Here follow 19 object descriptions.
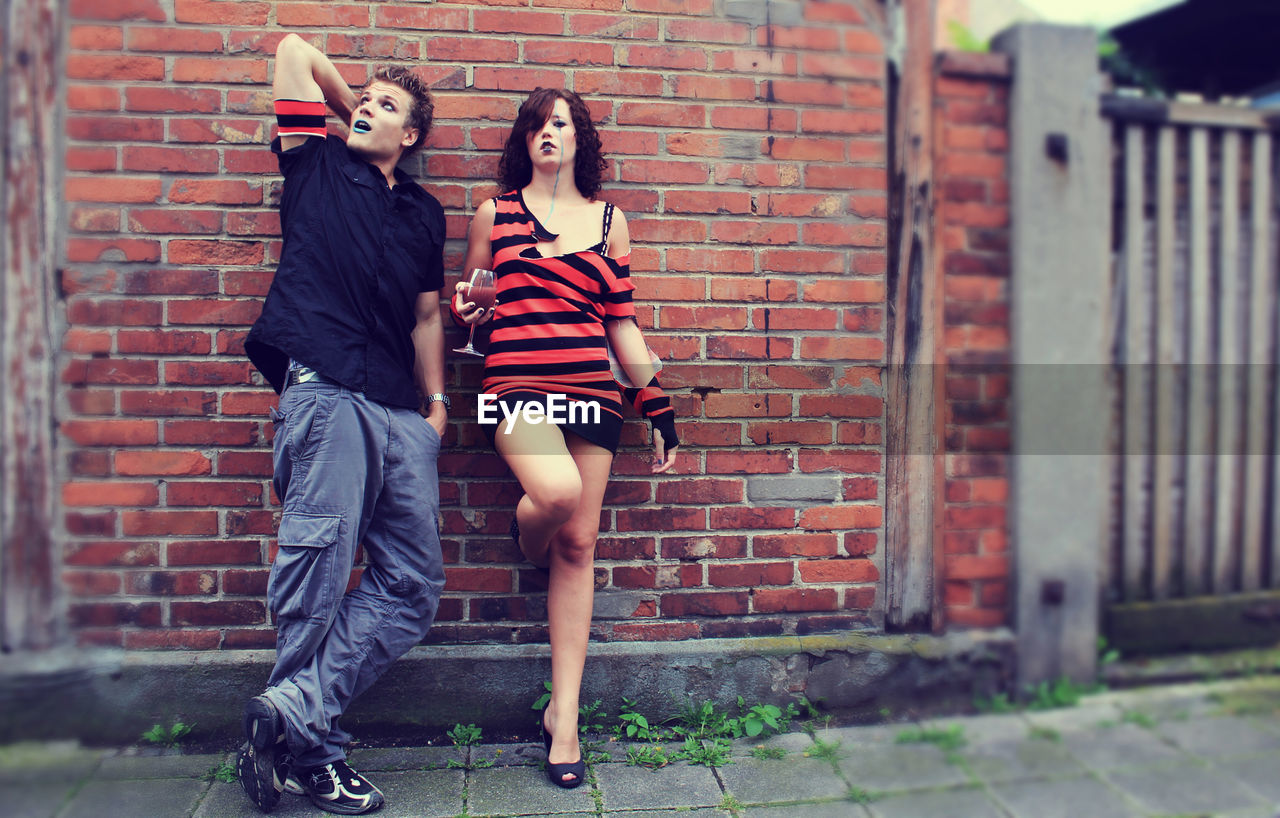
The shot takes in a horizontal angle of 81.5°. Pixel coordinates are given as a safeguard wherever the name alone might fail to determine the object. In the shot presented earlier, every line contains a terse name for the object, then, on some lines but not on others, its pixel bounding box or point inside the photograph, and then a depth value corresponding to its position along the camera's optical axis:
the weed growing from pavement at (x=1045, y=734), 2.30
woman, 2.18
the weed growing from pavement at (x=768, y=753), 2.36
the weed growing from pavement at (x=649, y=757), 2.31
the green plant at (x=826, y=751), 2.37
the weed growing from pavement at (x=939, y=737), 2.34
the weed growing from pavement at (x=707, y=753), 2.33
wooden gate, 2.35
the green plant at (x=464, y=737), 2.44
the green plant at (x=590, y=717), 2.48
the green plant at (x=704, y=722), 2.48
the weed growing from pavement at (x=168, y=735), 2.38
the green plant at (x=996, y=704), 2.51
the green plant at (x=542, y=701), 2.48
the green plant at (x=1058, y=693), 2.47
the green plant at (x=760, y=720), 2.48
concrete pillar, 2.31
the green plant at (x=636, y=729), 2.46
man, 2.00
